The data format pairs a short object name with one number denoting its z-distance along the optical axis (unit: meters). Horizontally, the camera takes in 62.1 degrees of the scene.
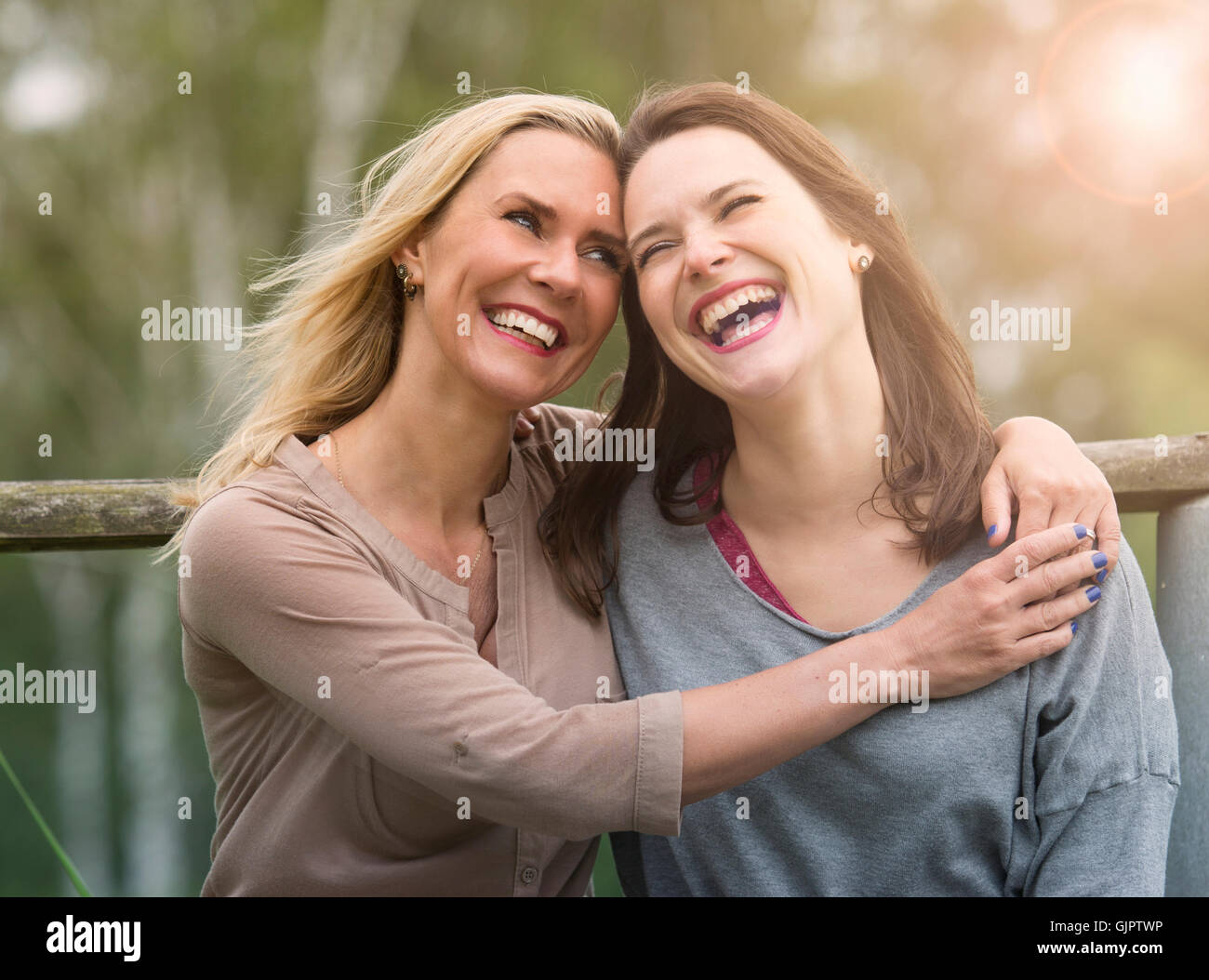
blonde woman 1.41
